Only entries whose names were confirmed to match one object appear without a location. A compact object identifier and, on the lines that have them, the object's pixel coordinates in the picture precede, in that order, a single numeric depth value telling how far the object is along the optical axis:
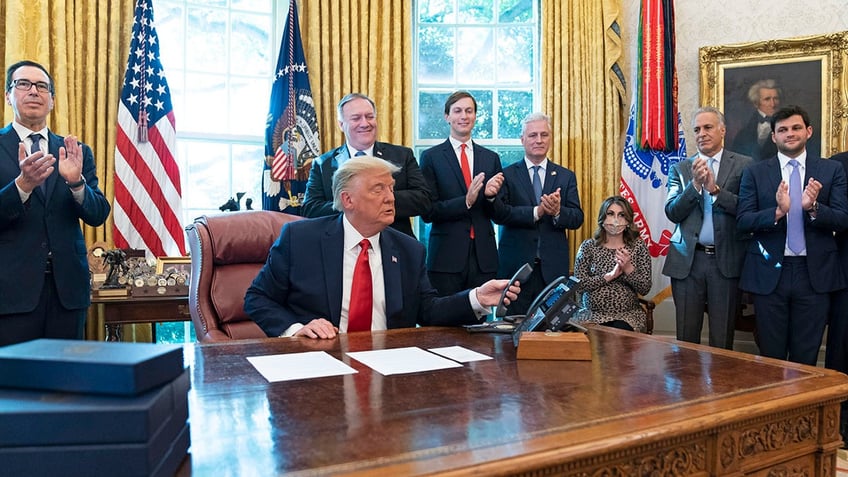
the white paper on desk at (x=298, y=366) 1.62
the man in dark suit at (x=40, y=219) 2.73
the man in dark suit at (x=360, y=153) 3.65
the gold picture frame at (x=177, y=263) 4.02
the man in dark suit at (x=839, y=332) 3.62
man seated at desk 2.38
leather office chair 2.65
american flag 4.35
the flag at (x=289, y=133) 4.75
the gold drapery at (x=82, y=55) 4.06
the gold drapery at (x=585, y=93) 5.55
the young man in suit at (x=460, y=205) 3.92
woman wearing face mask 4.11
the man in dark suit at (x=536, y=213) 4.07
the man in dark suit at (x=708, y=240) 4.00
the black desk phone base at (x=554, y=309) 1.99
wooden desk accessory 1.86
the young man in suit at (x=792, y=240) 3.60
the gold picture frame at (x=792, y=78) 4.95
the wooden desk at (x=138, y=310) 3.71
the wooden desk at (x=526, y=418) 1.09
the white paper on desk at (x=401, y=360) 1.71
